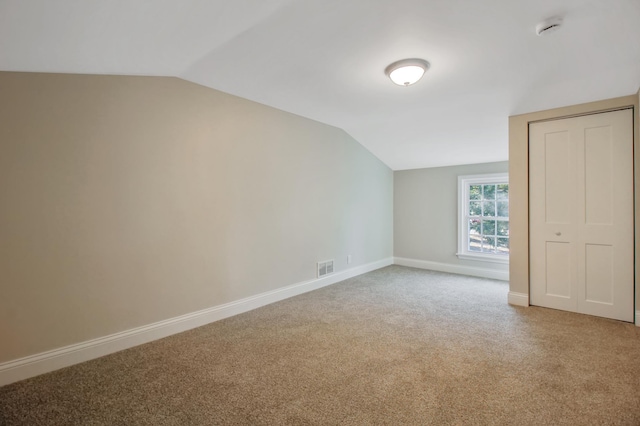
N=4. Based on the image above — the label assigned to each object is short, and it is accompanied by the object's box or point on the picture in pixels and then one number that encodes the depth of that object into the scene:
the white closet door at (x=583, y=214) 2.82
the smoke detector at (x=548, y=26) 1.88
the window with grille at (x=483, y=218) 4.63
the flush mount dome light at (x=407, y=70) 2.41
